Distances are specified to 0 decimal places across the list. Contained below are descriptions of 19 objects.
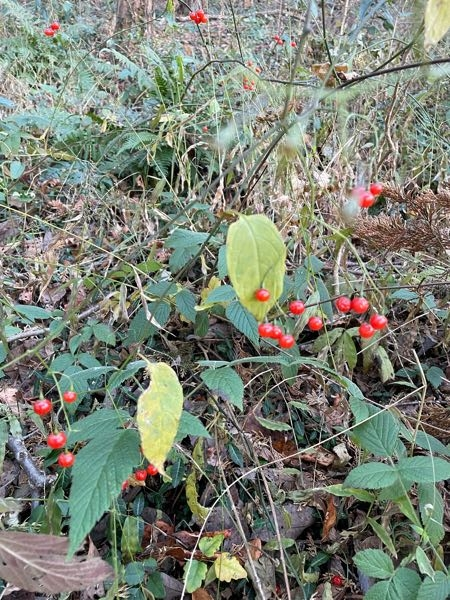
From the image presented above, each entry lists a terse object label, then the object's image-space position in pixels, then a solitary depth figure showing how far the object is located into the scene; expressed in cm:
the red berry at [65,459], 29
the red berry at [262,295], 19
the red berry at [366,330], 31
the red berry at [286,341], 30
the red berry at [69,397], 29
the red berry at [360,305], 29
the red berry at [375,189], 33
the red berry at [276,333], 31
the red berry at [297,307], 33
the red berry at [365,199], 30
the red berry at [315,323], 34
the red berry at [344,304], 31
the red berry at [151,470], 31
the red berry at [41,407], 29
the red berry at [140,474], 33
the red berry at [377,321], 30
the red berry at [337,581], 35
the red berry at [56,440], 28
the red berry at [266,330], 30
